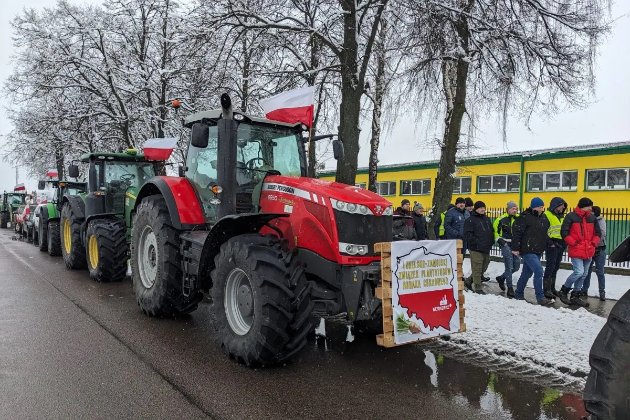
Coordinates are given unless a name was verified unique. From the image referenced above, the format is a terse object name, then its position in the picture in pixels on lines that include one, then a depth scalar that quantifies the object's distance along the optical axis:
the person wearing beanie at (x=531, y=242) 8.66
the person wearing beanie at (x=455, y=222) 10.62
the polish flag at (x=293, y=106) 6.52
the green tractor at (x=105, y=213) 9.30
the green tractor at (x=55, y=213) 14.21
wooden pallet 4.54
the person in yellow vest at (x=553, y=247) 9.21
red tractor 4.59
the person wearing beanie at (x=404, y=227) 6.46
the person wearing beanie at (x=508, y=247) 9.55
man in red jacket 8.73
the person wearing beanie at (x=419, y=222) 11.22
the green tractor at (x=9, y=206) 31.68
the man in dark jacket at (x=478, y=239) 9.46
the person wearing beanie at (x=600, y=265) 9.28
